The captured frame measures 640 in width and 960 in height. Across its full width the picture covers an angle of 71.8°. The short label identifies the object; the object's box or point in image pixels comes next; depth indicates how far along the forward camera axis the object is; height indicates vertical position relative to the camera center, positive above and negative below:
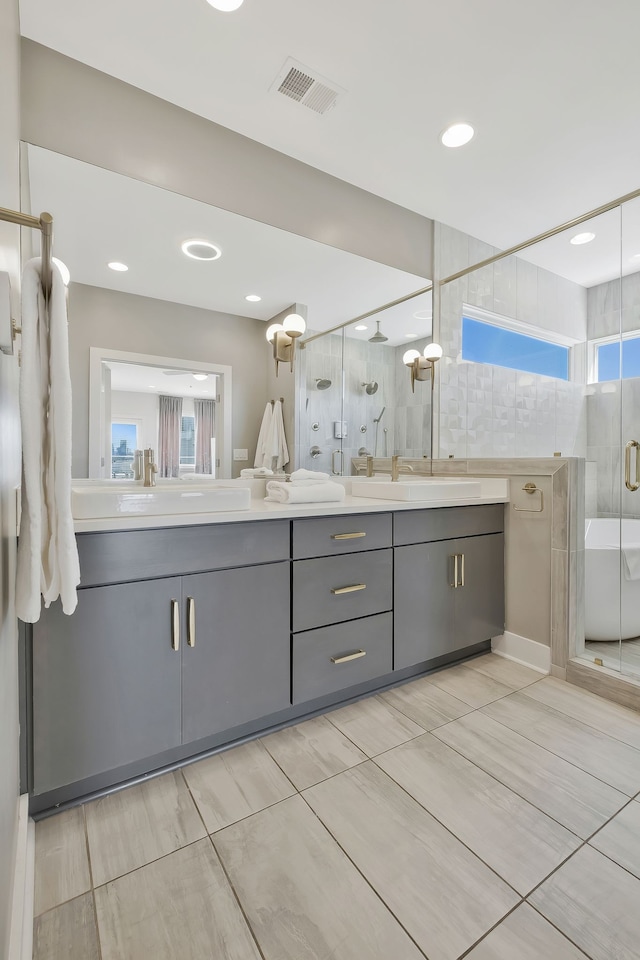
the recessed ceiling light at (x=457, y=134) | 2.06 +1.62
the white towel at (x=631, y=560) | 2.05 -0.40
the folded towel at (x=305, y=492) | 1.77 -0.08
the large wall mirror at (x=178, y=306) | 1.71 +0.75
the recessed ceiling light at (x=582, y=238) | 2.28 +1.27
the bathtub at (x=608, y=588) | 2.10 -0.57
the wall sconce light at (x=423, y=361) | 2.74 +0.71
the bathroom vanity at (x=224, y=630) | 1.23 -0.53
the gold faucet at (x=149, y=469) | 1.80 +0.02
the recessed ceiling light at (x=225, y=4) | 1.50 +1.60
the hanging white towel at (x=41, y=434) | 0.91 +0.08
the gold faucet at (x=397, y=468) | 2.50 +0.04
